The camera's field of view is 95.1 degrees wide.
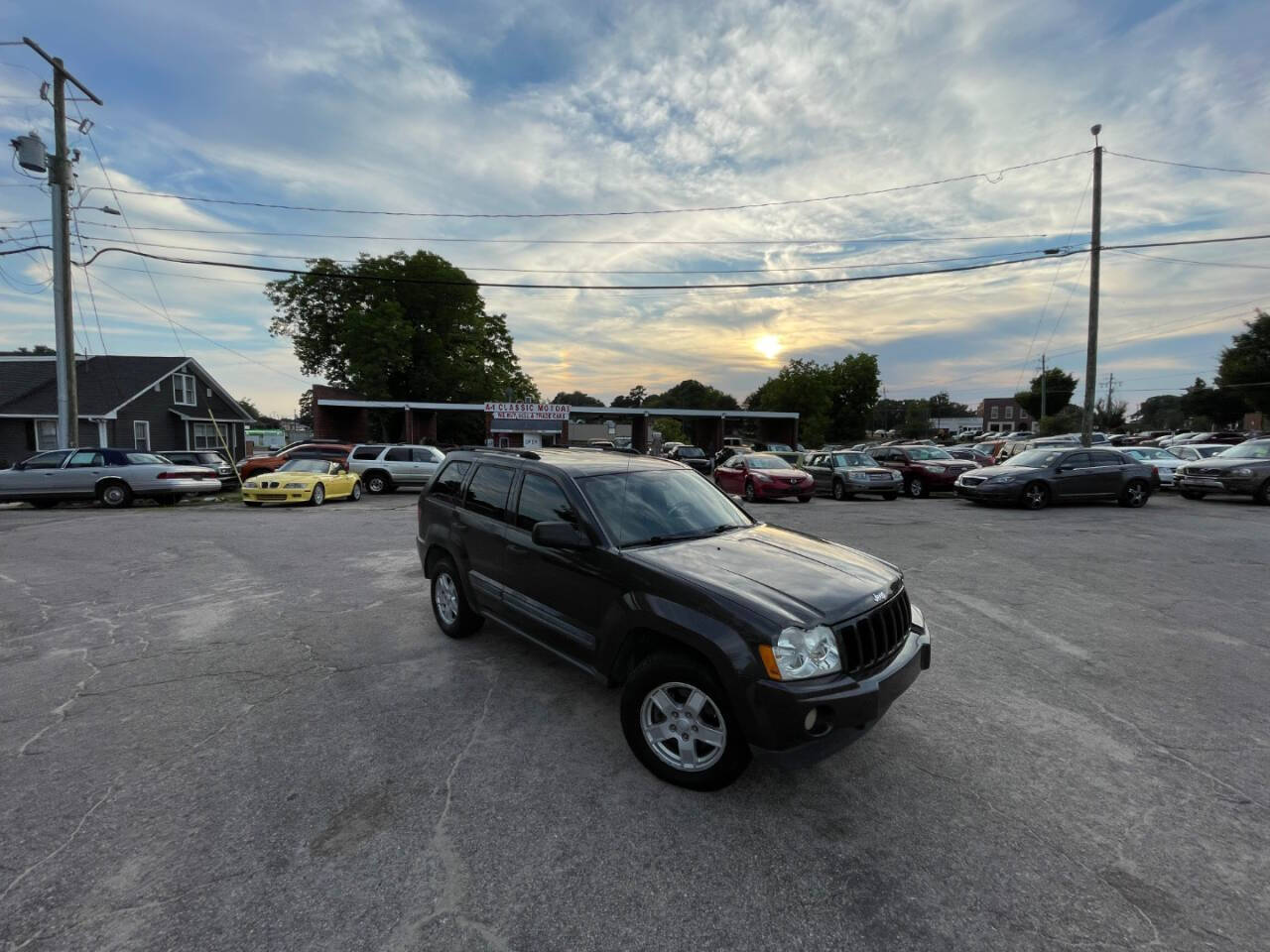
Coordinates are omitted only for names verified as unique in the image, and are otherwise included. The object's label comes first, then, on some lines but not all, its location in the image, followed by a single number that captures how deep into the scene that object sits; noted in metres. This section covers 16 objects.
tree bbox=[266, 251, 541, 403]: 42.91
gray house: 26.58
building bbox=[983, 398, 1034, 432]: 106.19
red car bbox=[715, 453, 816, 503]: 16.95
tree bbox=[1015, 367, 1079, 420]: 86.00
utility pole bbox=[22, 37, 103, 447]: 16.00
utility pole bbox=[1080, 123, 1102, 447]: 18.89
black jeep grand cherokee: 2.72
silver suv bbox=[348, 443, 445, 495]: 20.09
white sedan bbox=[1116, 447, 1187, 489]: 19.69
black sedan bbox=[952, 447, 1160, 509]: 14.98
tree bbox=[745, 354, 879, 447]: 57.06
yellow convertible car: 15.63
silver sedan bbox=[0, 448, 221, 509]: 14.84
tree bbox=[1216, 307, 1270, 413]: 47.41
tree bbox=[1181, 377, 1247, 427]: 53.82
